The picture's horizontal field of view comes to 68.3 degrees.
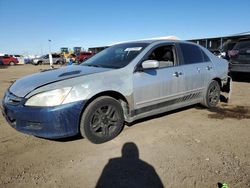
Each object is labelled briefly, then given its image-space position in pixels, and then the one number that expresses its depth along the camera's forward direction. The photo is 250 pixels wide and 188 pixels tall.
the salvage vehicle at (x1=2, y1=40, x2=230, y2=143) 2.63
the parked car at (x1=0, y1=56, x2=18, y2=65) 31.25
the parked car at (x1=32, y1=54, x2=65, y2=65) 30.25
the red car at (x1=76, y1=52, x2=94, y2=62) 25.46
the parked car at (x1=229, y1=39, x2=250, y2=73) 6.92
